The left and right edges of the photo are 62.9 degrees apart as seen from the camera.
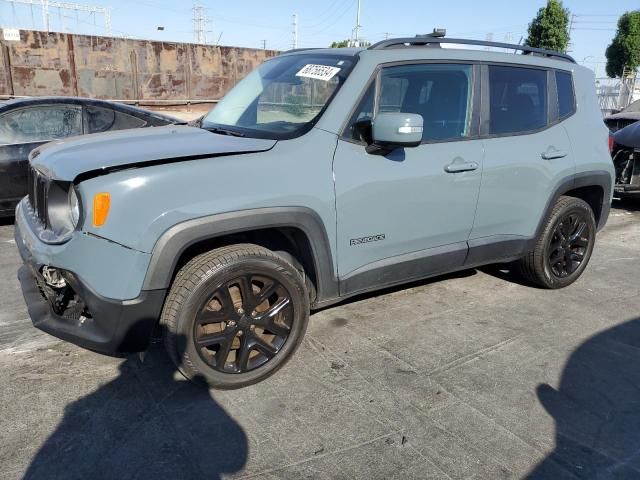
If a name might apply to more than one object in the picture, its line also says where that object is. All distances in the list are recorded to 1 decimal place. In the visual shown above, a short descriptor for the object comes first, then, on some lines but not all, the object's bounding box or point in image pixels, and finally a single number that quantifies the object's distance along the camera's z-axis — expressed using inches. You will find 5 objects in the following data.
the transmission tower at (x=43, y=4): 1612.2
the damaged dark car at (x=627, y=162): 292.7
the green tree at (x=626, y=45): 1321.4
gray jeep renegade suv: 98.0
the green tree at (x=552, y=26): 1280.8
